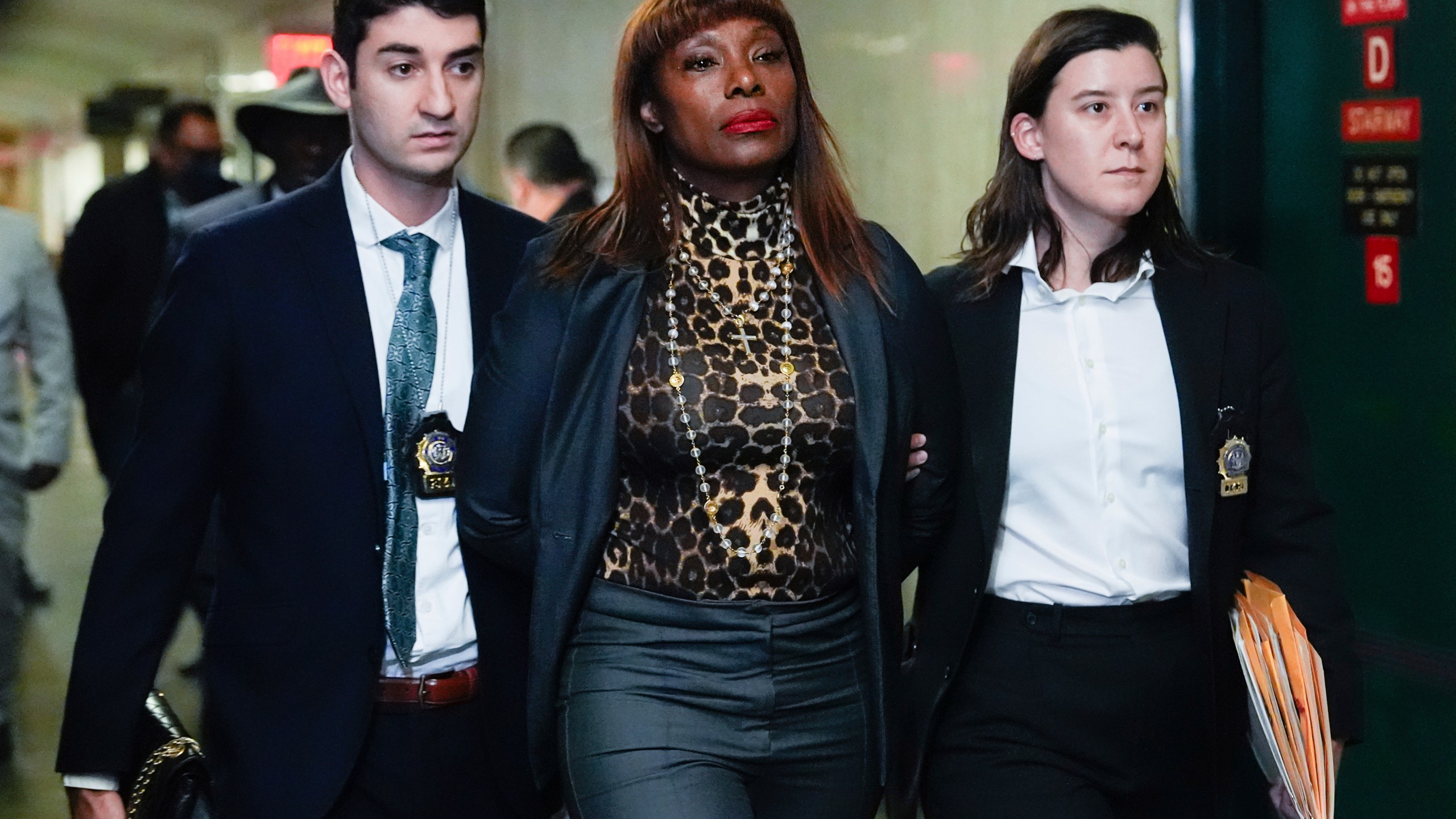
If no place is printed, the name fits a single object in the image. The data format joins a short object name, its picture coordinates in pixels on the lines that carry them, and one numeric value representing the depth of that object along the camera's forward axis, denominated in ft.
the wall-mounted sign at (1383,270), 13.15
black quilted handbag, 9.06
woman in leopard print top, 8.34
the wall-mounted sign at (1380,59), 13.00
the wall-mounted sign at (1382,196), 12.92
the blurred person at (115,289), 18.34
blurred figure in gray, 17.44
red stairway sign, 12.86
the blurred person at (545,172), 22.80
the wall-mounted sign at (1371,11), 12.89
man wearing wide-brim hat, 14.92
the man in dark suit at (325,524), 8.94
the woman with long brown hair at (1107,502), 9.58
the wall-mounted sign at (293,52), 21.62
